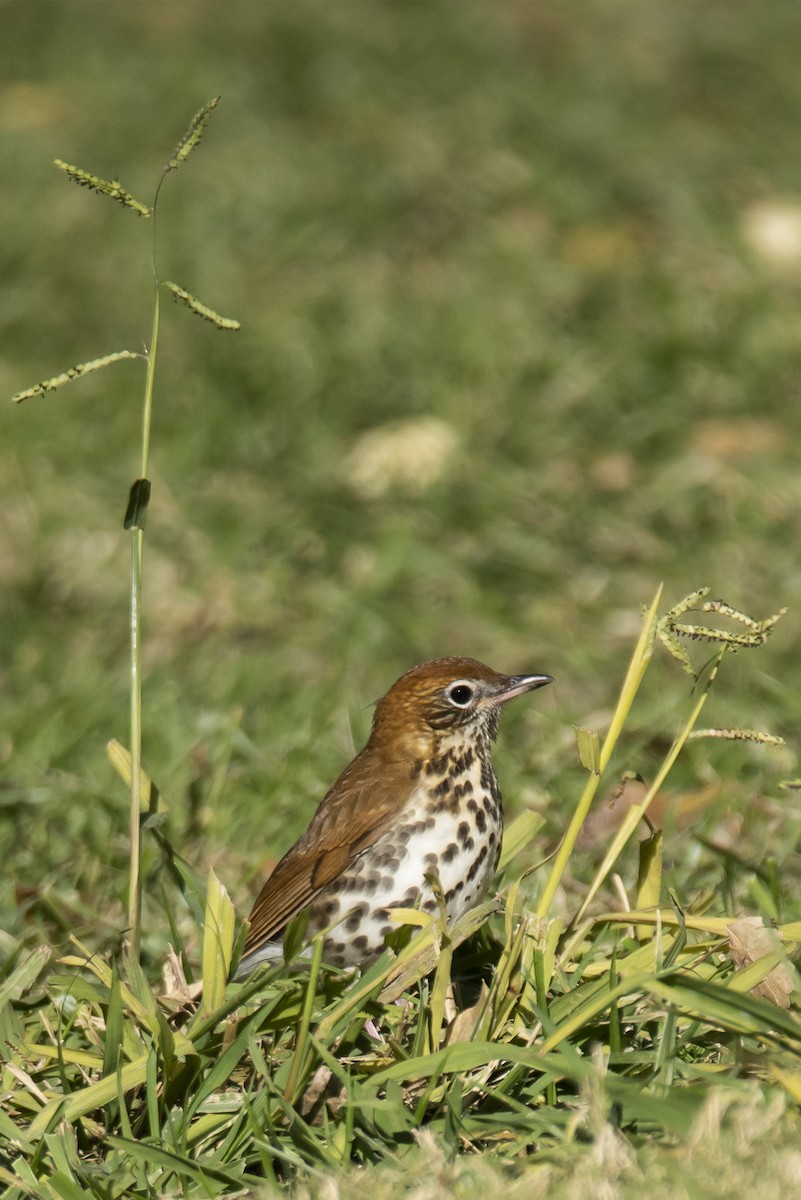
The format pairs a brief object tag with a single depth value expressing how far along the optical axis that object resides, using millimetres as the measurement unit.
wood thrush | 6430
